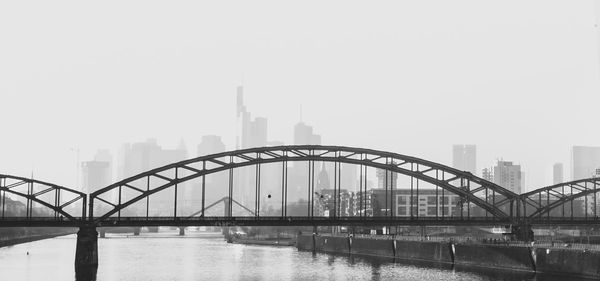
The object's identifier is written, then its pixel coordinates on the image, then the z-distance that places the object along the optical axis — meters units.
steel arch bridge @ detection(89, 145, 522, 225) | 113.12
